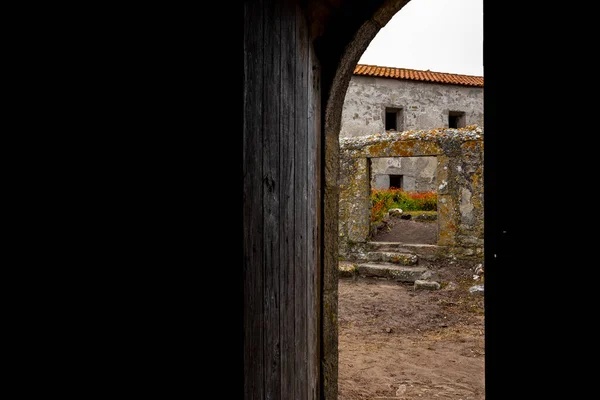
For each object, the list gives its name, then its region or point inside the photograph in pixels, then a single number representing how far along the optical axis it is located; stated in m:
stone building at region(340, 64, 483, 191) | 17.55
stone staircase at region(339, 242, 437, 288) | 8.16
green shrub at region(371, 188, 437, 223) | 14.70
